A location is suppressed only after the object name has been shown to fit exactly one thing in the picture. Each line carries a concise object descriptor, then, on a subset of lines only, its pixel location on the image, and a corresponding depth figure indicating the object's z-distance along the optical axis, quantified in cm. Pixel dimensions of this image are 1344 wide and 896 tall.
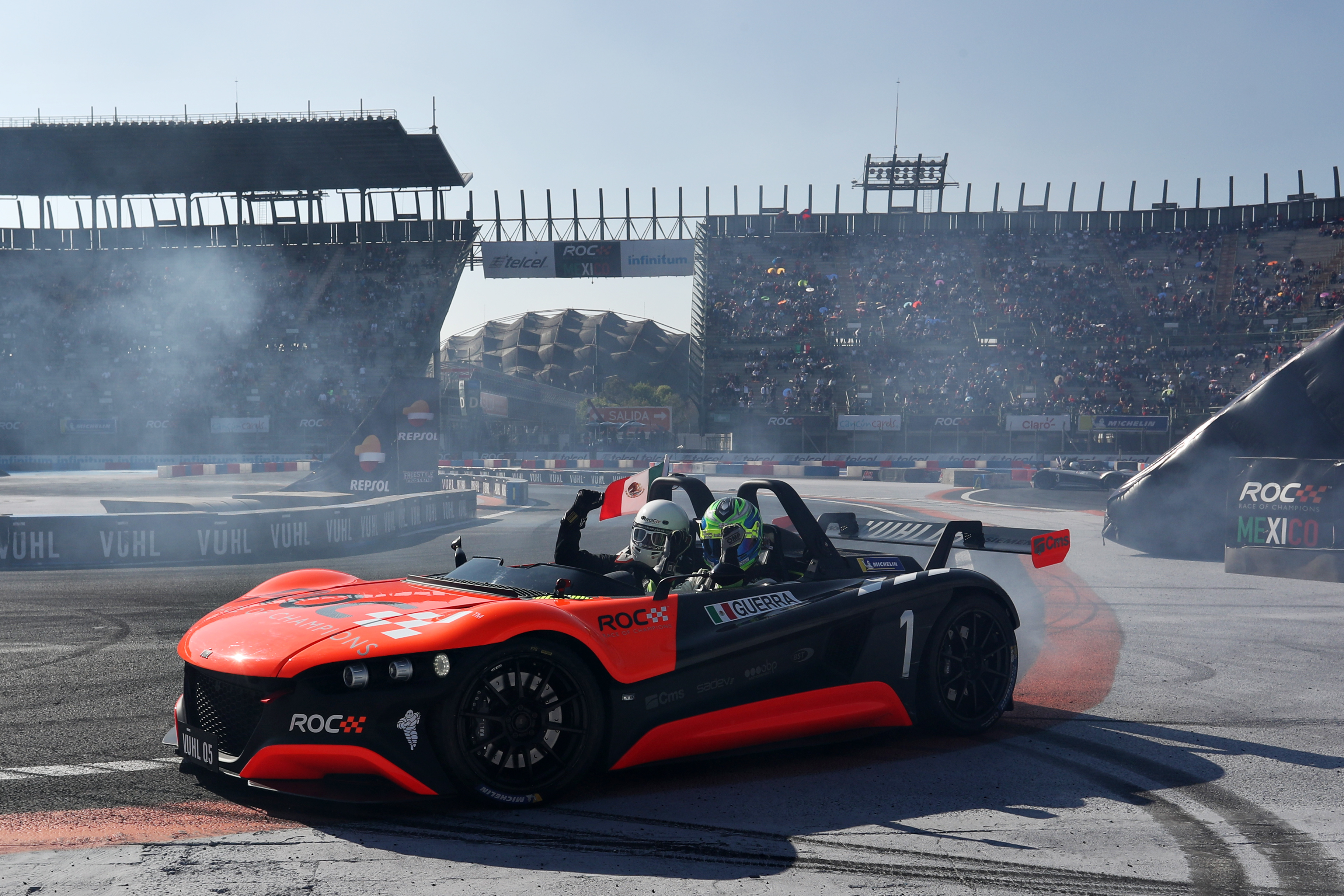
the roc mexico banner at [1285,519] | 1109
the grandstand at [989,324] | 3666
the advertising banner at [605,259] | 4078
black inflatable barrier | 1249
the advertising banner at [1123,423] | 3381
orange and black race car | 379
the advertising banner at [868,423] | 3644
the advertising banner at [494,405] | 5381
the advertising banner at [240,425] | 3841
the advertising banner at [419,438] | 1869
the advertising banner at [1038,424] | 3459
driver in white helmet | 542
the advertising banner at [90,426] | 3878
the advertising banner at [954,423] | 3519
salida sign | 4025
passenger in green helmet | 548
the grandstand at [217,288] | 3938
